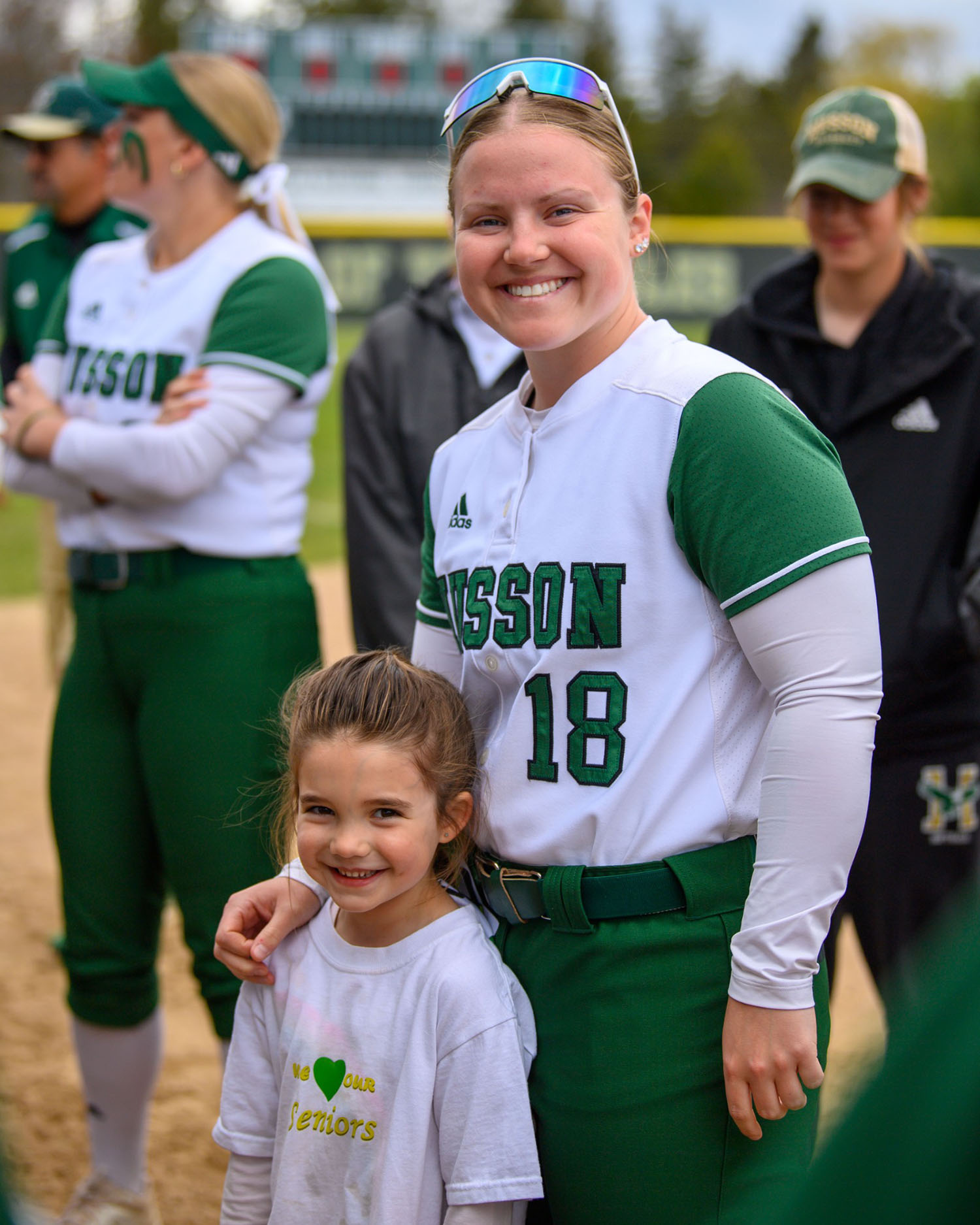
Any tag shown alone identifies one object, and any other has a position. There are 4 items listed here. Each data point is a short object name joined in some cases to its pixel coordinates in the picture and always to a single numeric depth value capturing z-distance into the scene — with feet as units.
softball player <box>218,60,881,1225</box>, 4.52
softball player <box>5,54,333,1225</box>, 8.05
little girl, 5.00
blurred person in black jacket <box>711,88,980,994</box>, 8.16
